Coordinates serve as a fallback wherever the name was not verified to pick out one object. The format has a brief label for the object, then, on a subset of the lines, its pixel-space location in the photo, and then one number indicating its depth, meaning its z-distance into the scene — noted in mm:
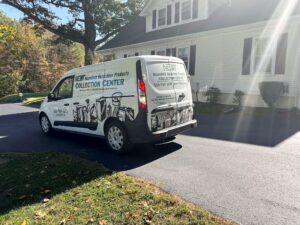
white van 5910
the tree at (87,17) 25281
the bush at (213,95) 14470
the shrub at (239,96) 13344
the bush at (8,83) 27953
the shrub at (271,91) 11602
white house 11750
